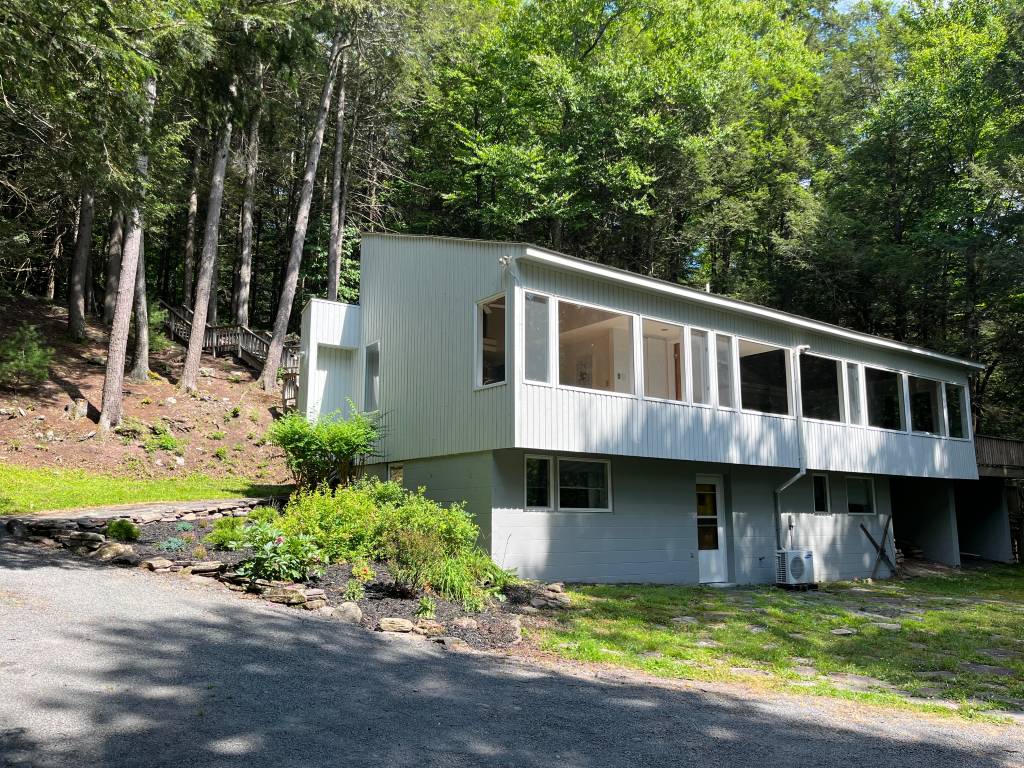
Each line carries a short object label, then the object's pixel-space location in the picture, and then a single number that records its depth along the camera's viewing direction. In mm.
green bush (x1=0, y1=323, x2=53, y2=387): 18469
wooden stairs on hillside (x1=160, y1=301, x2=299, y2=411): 25109
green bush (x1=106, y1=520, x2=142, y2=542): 9938
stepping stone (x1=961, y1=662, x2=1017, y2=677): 7648
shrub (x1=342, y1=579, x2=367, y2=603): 8234
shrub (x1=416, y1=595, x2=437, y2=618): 8016
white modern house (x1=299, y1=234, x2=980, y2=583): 11203
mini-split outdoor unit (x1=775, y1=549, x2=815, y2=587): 13297
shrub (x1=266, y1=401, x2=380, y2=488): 12641
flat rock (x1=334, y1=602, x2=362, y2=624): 7672
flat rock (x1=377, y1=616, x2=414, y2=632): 7457
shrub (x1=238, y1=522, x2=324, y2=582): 8438
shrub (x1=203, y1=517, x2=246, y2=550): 9562
